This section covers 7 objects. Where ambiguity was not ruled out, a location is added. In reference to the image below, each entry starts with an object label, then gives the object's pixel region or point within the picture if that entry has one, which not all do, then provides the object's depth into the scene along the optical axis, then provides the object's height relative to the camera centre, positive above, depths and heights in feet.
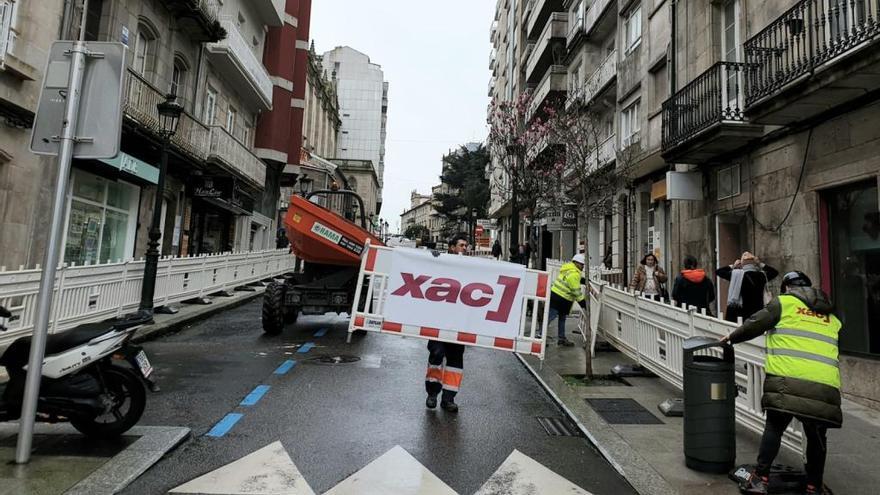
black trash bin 13.78 -3.29
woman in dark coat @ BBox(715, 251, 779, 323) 24.48 +0.11
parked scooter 13.30 -3.08
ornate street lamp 34.45 +3.91
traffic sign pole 12.37 -0.04
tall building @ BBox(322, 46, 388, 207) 272.51 +94.10
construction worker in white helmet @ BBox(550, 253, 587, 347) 33.58 -0.27
